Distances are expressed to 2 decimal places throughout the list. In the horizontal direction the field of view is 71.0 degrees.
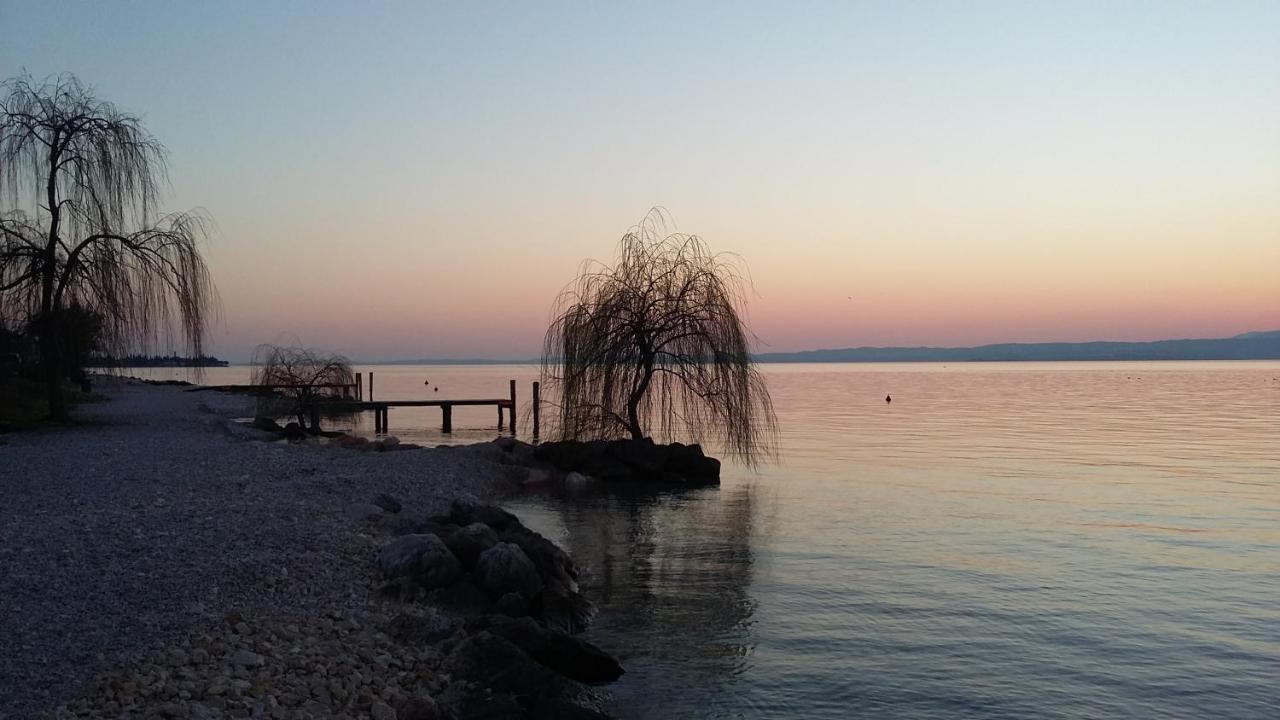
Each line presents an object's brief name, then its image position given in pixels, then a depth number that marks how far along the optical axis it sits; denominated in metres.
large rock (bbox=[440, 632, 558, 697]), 7.20
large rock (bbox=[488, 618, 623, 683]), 8.02
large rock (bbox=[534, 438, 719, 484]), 21.89
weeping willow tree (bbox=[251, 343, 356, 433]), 29.92
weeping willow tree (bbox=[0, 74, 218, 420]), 19.88
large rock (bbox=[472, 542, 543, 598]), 9.62
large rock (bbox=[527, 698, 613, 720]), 6.80
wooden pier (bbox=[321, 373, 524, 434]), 36.25
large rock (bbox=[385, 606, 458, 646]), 8.00
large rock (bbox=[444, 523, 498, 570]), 10.30
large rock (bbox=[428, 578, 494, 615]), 9.16
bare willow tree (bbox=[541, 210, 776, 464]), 21.88
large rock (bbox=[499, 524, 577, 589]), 10.88
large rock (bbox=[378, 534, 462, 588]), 9.48
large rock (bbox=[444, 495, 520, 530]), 12.84
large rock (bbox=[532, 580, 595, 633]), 9.66
